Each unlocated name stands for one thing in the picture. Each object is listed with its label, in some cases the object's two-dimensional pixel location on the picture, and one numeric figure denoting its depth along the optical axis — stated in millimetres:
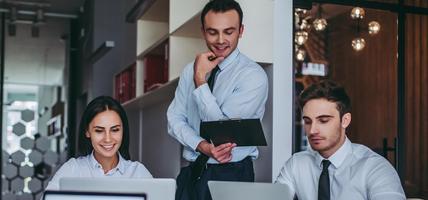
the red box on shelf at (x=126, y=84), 4812
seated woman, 2146
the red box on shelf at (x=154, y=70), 4215
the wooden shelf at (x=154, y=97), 3484
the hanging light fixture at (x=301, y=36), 5266
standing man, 2385
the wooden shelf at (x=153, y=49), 3769
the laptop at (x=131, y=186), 1449
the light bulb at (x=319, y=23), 5884
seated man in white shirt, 1889
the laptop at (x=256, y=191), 1530
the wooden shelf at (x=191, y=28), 3183
